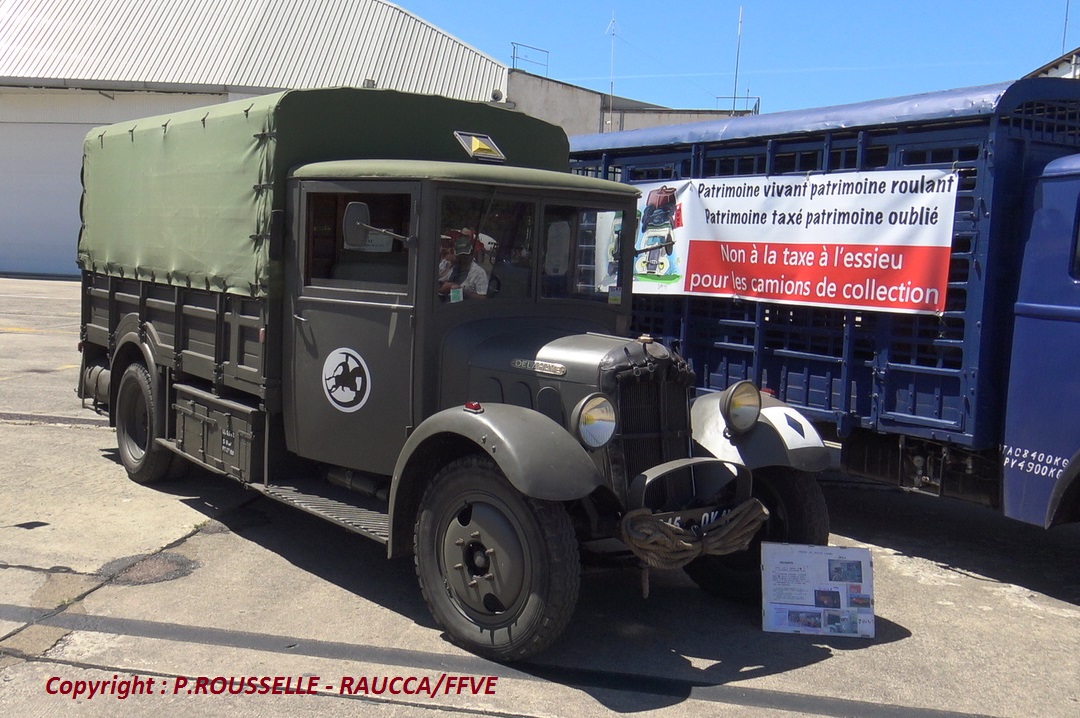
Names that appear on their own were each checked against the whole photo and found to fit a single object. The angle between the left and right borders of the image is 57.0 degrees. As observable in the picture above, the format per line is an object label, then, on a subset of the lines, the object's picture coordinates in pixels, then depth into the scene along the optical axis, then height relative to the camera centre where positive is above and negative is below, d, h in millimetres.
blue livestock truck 5566 +142
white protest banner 5988 +394
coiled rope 4414 -1111
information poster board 4961 -1458
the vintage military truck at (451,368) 4523 -489
